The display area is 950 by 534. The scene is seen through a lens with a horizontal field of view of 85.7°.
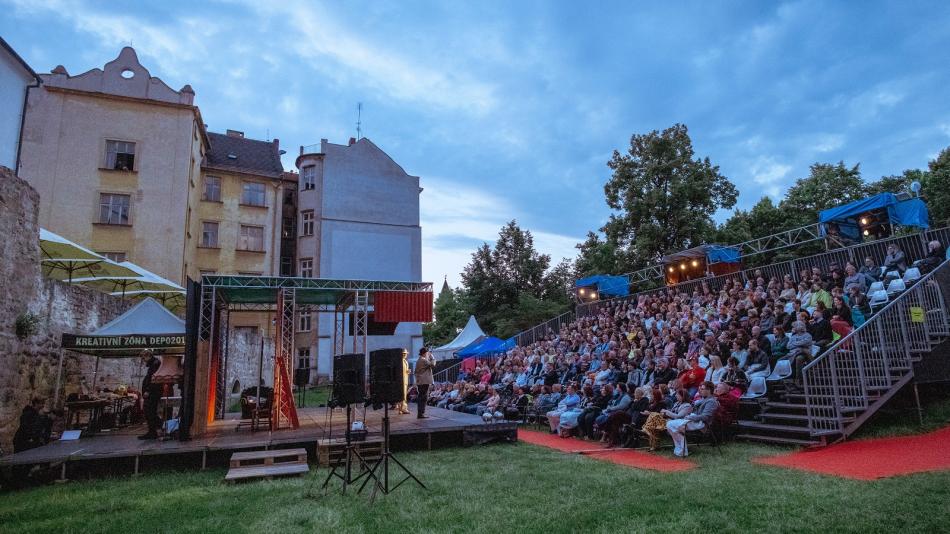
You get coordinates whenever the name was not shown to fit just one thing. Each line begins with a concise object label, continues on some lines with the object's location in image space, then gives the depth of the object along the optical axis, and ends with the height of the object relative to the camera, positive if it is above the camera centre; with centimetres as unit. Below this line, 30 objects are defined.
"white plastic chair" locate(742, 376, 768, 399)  962 -70
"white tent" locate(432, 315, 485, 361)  2784 +114
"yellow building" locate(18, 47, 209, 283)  2303 +966
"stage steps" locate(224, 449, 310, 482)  769 -156
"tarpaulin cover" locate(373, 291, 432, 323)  1231 +133
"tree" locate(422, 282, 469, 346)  4410 +384
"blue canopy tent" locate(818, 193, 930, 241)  1370 +376
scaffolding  1095 +171
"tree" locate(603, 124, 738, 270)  2942 +892
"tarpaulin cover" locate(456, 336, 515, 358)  2344 +55
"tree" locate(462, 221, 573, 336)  4047 +631
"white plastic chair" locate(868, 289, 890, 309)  1031 +95
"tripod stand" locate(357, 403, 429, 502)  627 -140
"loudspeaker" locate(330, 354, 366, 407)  657 -20
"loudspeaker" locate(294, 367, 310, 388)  1248 -31
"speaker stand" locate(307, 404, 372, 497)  655 -131
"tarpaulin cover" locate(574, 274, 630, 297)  2441 +334
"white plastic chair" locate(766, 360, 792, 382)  958 -39
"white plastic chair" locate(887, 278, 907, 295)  1053 +121
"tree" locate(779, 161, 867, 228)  3056 +926
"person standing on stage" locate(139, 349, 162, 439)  987 -56
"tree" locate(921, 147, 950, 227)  2576 +804
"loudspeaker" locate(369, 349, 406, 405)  662 -24
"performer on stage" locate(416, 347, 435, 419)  1201 -37
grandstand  842 -40
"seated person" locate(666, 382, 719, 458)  865 -118
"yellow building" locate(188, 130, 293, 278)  2759 +820
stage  817 -131
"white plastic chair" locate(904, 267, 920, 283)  1062 +146
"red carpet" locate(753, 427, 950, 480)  642 -150
